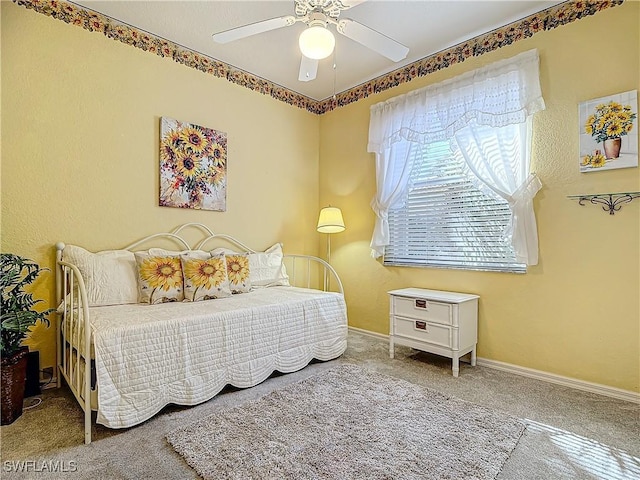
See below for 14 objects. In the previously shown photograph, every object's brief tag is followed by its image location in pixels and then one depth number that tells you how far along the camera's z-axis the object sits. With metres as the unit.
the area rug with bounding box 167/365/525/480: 1.46
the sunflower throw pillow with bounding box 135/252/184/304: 2.43
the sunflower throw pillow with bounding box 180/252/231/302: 2.55
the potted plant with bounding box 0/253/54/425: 1.82
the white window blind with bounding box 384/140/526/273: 2.71
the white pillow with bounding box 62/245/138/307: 2.32
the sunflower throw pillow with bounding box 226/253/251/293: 2.84
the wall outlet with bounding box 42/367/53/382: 2.33
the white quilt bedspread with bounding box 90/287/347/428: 1.76
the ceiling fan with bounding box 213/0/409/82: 1.84
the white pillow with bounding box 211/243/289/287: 3.21
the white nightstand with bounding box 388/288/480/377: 2.53
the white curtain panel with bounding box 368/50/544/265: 2.49
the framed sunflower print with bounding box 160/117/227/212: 2.90
